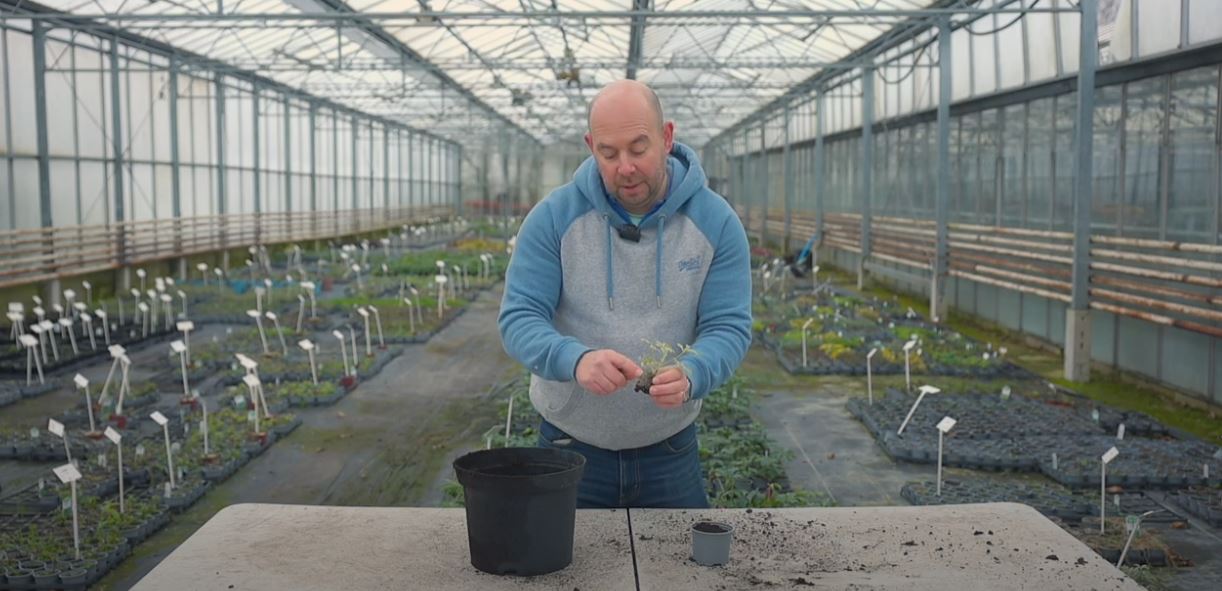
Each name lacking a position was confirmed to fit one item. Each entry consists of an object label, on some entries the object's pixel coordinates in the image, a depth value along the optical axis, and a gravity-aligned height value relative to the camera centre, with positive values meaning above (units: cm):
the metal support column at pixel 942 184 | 1361 +28
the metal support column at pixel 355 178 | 3238 +99
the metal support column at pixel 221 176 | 2075 +67
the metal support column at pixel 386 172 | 3584 +127
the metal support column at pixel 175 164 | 1870 +82
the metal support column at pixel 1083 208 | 988 -3
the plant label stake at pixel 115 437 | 541 -109
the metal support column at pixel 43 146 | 1439 +87
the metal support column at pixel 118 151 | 1620 +91
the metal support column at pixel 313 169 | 2745 +108
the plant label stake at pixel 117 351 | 718 -90
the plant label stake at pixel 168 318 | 1130 -121
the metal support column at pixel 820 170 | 2122 +71
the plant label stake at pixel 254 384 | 721 -114
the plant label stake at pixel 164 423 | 594 -114
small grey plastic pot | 237 -72
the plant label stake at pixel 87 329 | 1064 -126
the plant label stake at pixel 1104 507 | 507 -149
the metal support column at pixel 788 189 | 2489 +42
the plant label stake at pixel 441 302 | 1360 -123
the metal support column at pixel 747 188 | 3148 +57
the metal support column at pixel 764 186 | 2855 +56
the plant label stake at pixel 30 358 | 842 -127
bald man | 254 -18
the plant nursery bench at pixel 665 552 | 227 -76
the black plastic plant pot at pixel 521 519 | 223 -63
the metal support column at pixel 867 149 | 1742 +91
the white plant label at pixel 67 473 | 465 -110
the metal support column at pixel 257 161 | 2302 +109
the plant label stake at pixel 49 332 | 929 -113
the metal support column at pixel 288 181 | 2545 +70
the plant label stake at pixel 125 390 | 753 -136
